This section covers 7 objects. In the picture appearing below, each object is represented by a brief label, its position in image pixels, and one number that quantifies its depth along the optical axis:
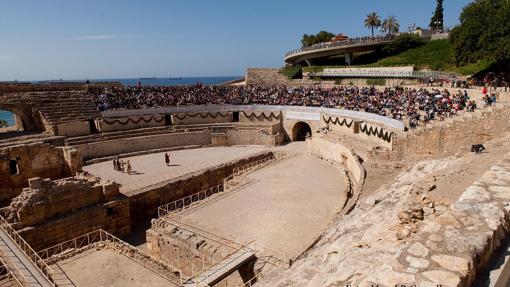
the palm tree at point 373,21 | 60.28
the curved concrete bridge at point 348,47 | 49.75
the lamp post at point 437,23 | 60.42
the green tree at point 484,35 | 26.12
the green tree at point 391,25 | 59.25
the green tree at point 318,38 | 68.31
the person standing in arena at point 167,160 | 25.09
